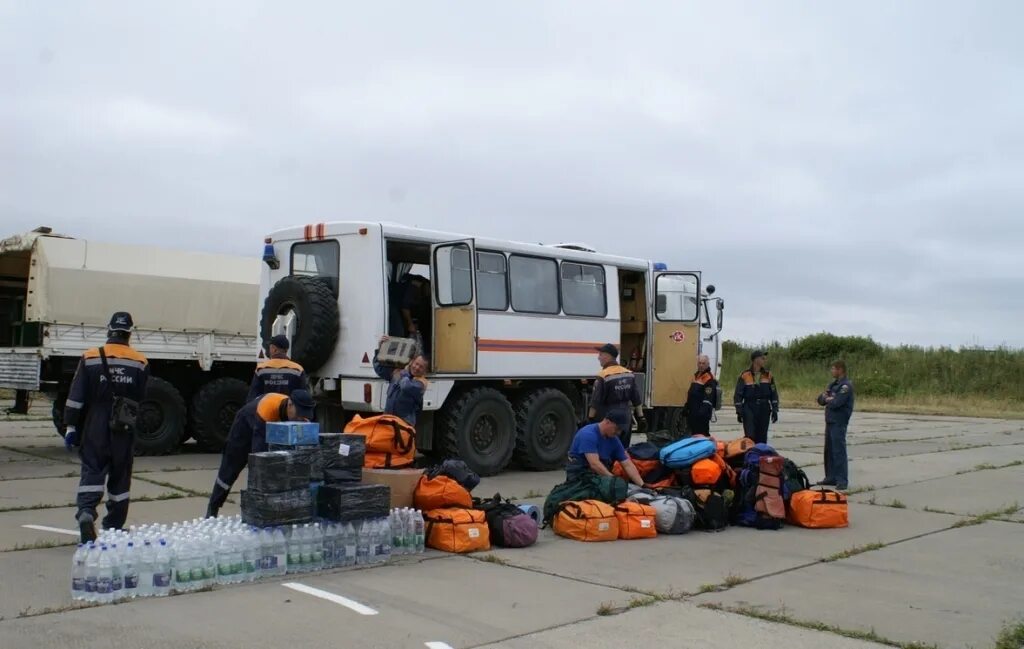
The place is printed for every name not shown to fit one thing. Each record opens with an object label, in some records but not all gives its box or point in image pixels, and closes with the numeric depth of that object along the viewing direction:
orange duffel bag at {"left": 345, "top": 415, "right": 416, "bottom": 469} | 8.29
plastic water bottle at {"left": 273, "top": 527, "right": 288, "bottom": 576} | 6.78
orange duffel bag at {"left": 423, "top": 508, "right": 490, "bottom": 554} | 7.79
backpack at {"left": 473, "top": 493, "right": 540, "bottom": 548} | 7.98
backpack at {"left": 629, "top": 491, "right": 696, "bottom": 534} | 8.82
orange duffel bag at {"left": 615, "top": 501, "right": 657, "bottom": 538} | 8.55
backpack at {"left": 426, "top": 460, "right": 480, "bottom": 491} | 8.28
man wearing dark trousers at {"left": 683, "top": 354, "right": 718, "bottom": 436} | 13.35
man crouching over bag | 9.08
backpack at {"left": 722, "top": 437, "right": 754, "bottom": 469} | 9.71
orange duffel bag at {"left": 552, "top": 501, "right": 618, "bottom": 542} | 8.42
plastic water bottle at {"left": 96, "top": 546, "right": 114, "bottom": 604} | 5.96
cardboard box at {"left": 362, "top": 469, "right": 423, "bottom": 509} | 7.95
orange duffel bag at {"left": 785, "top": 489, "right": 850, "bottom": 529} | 9.30
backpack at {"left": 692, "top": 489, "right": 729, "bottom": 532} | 9.05
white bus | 11.70
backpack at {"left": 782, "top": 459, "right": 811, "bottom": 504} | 9.47
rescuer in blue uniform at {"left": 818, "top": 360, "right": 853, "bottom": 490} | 11.88
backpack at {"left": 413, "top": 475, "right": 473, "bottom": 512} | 8.09
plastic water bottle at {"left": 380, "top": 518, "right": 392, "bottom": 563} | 7.34
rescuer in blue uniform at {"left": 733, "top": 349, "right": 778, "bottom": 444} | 12.84
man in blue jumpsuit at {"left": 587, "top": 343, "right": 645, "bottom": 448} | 10.38
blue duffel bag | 9.58
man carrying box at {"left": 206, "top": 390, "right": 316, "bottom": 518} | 7.73
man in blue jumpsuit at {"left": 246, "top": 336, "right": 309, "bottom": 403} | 8.76
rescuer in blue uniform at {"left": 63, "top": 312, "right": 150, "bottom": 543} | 7.28
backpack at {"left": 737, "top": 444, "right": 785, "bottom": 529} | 9.20
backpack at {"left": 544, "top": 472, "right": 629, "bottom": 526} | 8.84
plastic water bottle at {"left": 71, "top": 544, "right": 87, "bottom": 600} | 5.97
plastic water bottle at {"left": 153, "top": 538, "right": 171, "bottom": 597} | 6.17
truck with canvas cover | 13.41
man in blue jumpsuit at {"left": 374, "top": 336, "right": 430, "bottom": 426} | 9.57
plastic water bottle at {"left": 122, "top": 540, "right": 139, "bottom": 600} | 6.06
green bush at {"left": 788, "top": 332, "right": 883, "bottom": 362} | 47.69
